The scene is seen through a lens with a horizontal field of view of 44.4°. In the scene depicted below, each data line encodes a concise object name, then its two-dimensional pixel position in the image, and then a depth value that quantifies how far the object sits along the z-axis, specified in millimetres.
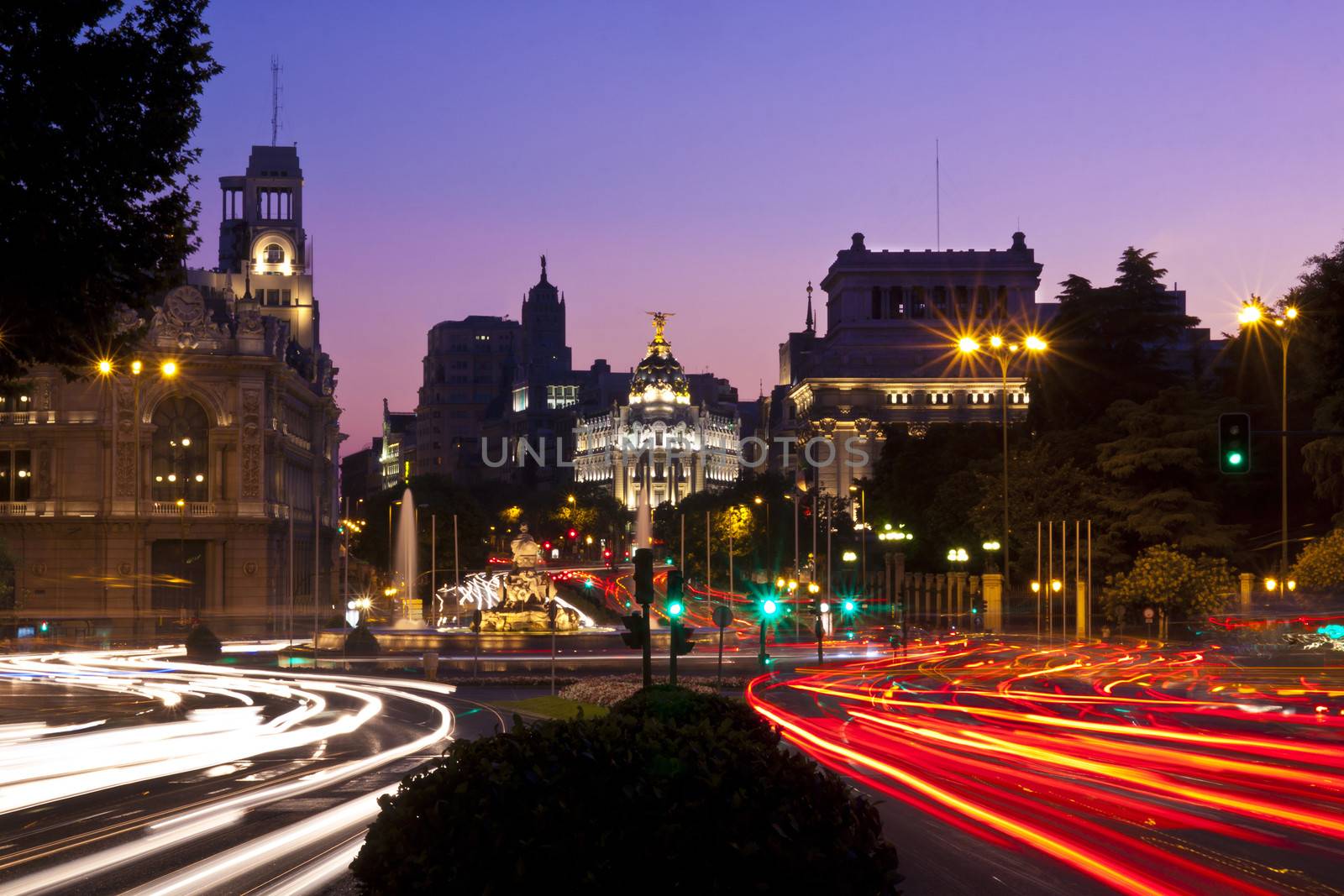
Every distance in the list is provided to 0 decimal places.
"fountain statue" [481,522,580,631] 69688
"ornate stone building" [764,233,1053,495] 155375
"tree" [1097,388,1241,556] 69625
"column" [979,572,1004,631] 69750
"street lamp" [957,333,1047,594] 49600
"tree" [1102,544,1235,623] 62469
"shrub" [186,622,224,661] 54969
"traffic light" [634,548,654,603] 22019
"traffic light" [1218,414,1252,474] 25859
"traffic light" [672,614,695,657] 24172
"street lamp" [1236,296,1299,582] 48625
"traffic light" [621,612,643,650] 21047
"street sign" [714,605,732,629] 39781
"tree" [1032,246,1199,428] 86750
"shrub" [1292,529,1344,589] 54125
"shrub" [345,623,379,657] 57656
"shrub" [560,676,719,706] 34469
